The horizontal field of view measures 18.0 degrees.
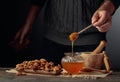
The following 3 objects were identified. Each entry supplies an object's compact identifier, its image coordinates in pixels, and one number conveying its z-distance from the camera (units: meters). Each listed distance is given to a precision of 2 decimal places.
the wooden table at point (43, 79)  1.63
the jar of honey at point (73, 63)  1.80
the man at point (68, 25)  2.52
